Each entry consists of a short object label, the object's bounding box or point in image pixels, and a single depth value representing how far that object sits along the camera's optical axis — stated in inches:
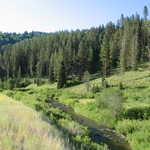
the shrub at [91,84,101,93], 1950.3
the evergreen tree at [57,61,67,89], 2598.4
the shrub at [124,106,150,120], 930.9
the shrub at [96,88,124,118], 932.6
